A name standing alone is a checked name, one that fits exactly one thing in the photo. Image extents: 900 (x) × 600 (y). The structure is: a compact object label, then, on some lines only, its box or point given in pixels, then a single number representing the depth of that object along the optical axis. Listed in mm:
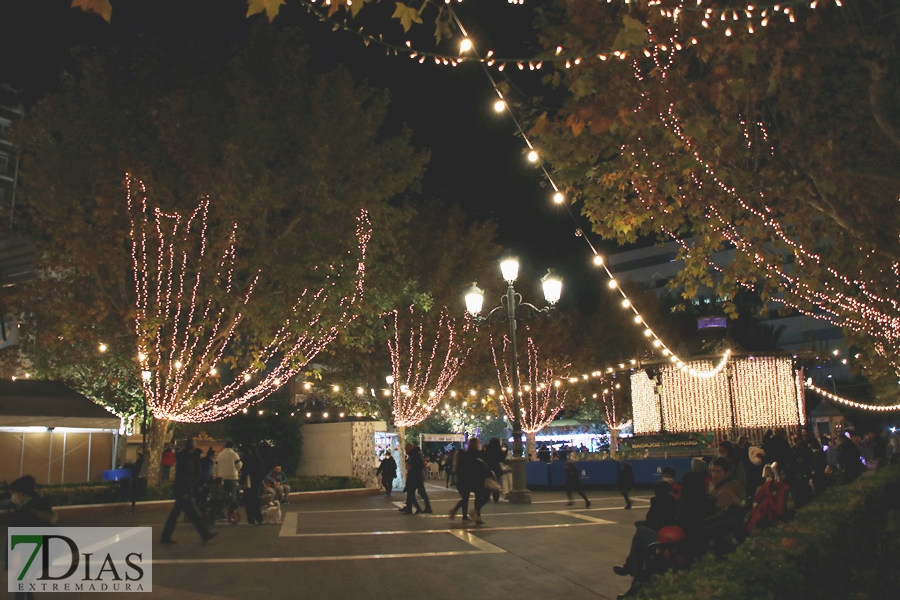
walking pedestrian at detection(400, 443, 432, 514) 15695
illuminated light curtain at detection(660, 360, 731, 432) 22277
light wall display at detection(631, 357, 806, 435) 21844
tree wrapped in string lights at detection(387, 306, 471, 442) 30625
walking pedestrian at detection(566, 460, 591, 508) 17438
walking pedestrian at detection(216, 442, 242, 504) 14867
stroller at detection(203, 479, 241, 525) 14688
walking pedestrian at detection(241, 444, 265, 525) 14367
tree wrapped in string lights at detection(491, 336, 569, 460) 35688
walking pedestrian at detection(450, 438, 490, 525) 13531
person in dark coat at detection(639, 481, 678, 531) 7488
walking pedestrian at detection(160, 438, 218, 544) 11031
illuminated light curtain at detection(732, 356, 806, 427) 21828
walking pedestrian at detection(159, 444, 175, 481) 20495
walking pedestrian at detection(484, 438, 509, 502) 16328
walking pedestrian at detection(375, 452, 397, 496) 23953
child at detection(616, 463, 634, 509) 16219
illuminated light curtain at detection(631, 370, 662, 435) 24156
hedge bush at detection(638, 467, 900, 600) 4184
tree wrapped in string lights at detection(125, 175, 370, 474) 19281
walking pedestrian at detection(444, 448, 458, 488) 27644
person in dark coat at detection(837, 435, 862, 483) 13234
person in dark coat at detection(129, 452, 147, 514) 18434
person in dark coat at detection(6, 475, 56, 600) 7016
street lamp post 17312
